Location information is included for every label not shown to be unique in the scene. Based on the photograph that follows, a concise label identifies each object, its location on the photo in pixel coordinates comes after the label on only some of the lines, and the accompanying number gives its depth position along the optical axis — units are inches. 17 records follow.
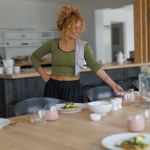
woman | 100.6
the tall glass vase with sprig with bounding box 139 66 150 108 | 69.6
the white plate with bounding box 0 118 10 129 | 58.4
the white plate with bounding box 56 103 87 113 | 70.5
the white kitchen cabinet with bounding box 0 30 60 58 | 282.7
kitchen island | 135.1
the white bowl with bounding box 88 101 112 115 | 65.9
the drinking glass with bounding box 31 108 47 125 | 59.4
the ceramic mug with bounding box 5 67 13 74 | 143.1
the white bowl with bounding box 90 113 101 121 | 61.1
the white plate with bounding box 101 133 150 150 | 42.1
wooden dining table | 45.9
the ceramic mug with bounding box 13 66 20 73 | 145.8
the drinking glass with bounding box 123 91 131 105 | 77.8
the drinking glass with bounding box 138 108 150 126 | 54.8
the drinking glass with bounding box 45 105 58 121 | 61.6
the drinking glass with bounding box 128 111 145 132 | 51.4
